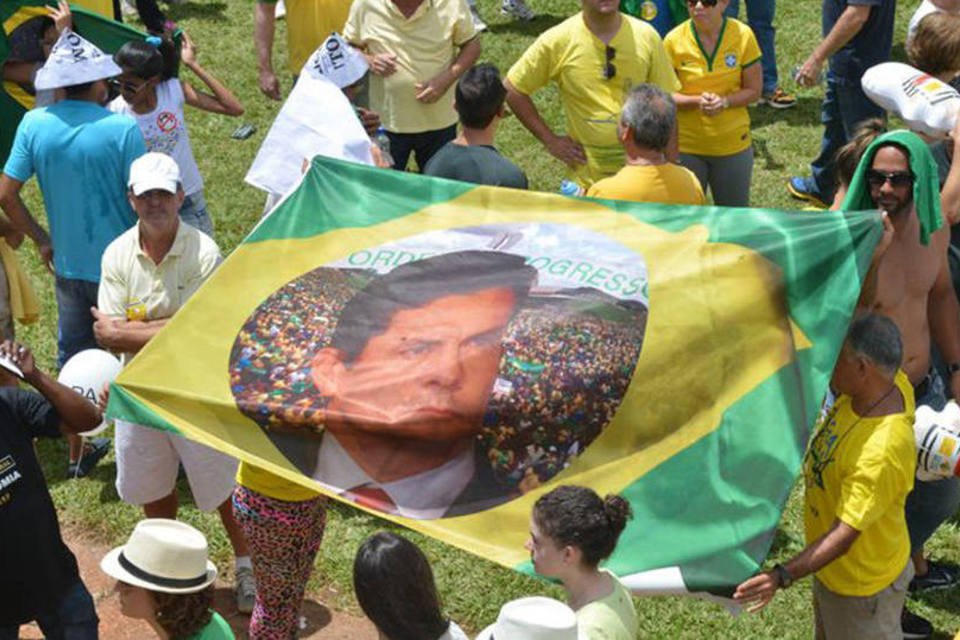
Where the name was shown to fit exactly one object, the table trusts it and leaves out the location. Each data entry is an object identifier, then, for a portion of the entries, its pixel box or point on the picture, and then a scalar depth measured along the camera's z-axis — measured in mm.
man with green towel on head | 5762
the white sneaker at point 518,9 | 13586
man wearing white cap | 6598
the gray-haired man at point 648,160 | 6730
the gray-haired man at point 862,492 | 5059
